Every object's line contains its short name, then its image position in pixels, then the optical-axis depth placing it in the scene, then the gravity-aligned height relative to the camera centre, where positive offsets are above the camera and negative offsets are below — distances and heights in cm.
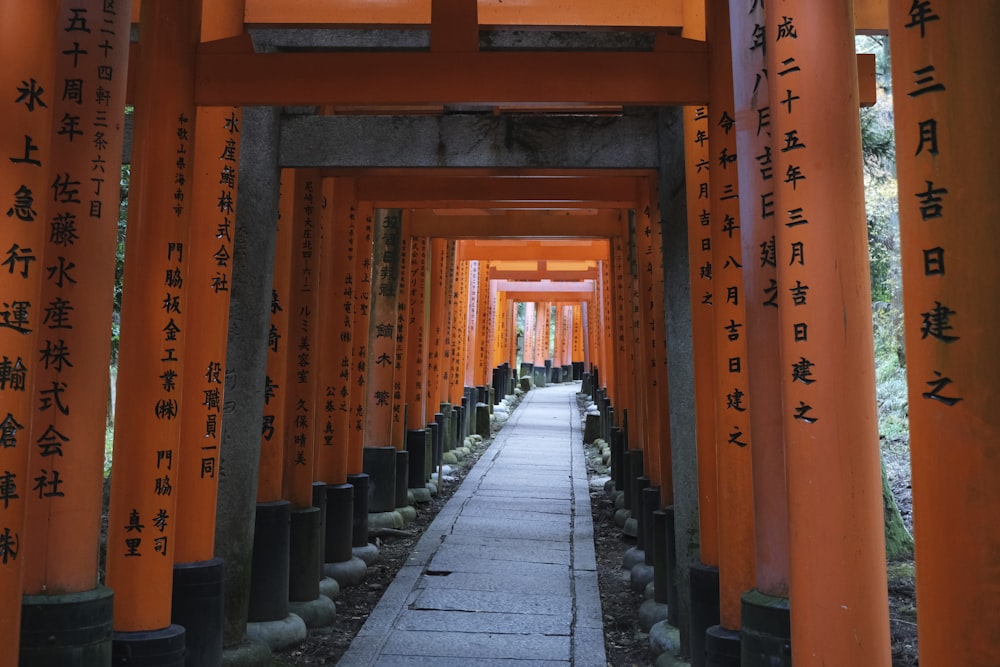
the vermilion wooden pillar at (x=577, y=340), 3659 +195
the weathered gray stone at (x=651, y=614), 567 -150
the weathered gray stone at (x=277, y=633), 526 -149
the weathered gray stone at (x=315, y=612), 582 -151
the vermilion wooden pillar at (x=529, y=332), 3528 +221
